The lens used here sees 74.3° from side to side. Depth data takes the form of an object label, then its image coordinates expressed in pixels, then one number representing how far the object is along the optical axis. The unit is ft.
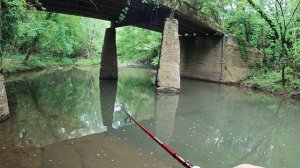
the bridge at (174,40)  29.80
